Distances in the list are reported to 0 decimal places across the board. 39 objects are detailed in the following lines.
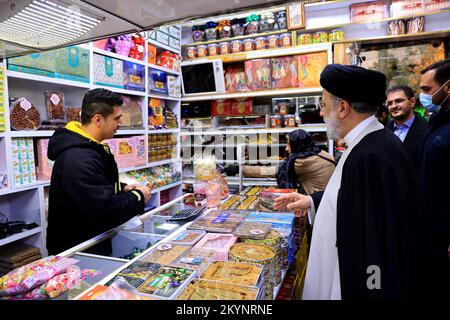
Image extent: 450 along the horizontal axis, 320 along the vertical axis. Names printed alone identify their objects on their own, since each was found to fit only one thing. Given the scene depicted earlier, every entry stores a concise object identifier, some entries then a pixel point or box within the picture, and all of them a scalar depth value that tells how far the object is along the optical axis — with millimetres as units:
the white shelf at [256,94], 4176
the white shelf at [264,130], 4152
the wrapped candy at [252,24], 4602
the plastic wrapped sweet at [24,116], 2446
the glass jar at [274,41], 4426
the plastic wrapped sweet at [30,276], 1092
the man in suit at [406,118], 3062
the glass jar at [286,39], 4348
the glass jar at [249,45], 4555
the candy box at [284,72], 4227
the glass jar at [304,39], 4294
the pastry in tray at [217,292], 1042
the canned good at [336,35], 4152
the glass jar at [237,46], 4609
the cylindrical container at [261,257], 1255
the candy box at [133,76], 3734
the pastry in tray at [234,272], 1138
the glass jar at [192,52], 4953
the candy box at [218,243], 1382
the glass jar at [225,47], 4695
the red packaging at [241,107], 4605
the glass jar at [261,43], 4516
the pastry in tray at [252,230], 1555
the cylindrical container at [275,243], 1380
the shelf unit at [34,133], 2379
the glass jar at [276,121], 4359
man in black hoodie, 1764
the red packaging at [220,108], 4730
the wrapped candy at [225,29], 4742
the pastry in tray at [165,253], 1347
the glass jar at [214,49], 4785
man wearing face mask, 2193
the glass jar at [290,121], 4258
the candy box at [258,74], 4363
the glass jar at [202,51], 4875
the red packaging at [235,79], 4543
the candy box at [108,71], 3248
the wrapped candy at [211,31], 4863
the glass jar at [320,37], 4233
